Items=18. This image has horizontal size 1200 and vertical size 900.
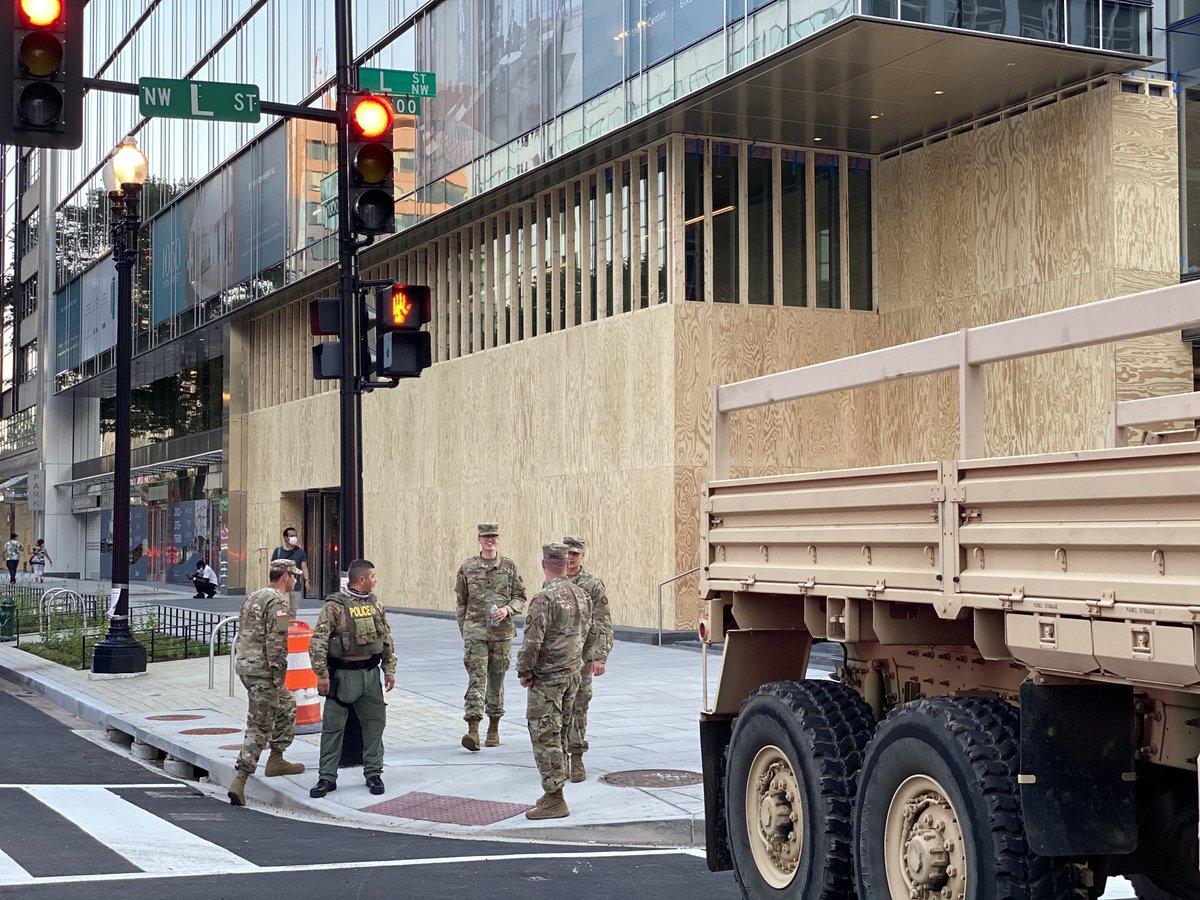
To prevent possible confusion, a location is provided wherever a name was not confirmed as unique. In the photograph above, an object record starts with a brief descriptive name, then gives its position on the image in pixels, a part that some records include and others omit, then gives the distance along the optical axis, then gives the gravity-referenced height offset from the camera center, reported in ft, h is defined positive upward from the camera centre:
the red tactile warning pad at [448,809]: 34.40 -6.50
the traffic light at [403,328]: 40.81 +5.11
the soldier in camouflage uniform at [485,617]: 43.11 -2.62
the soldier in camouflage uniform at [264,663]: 38.42 -3.45
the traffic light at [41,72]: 32.81 +9.63
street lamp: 65.46 +3.42
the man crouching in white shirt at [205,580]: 133.39 -4.68
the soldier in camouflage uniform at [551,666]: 33.78 -3.18
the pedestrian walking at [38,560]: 182.89 -3.85
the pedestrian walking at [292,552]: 85.30 -1.57
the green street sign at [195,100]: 41.27 +11.34
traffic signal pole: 42.04 +4.55
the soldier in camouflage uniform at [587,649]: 38.34 -3.26
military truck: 16.05 -1.70
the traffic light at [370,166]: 39.81 +9.10
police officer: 36.76 -3.38
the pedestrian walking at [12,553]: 178.33 -3.11
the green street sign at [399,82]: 41.83 +12.05
